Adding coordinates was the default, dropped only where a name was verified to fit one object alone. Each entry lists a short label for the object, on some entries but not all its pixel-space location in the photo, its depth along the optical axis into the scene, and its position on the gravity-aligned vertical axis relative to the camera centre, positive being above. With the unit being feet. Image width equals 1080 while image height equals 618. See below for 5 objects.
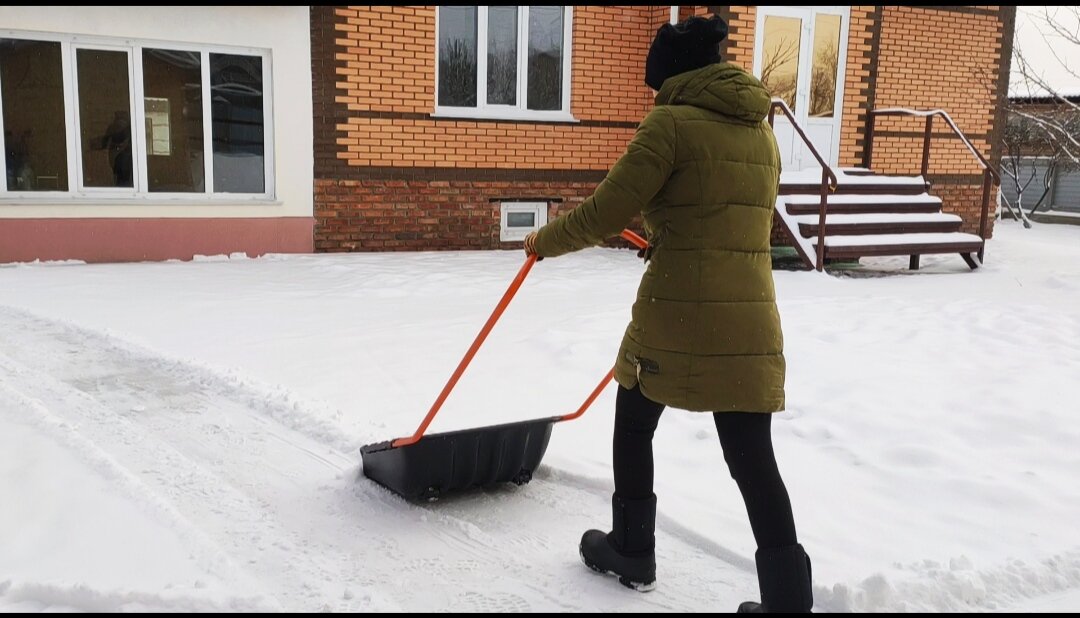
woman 7.44 -0.63
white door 34.55 +4.19
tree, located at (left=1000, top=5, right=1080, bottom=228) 56.13 +2.10
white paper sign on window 28.94 +1.00
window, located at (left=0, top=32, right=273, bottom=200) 27.48 +1.21
